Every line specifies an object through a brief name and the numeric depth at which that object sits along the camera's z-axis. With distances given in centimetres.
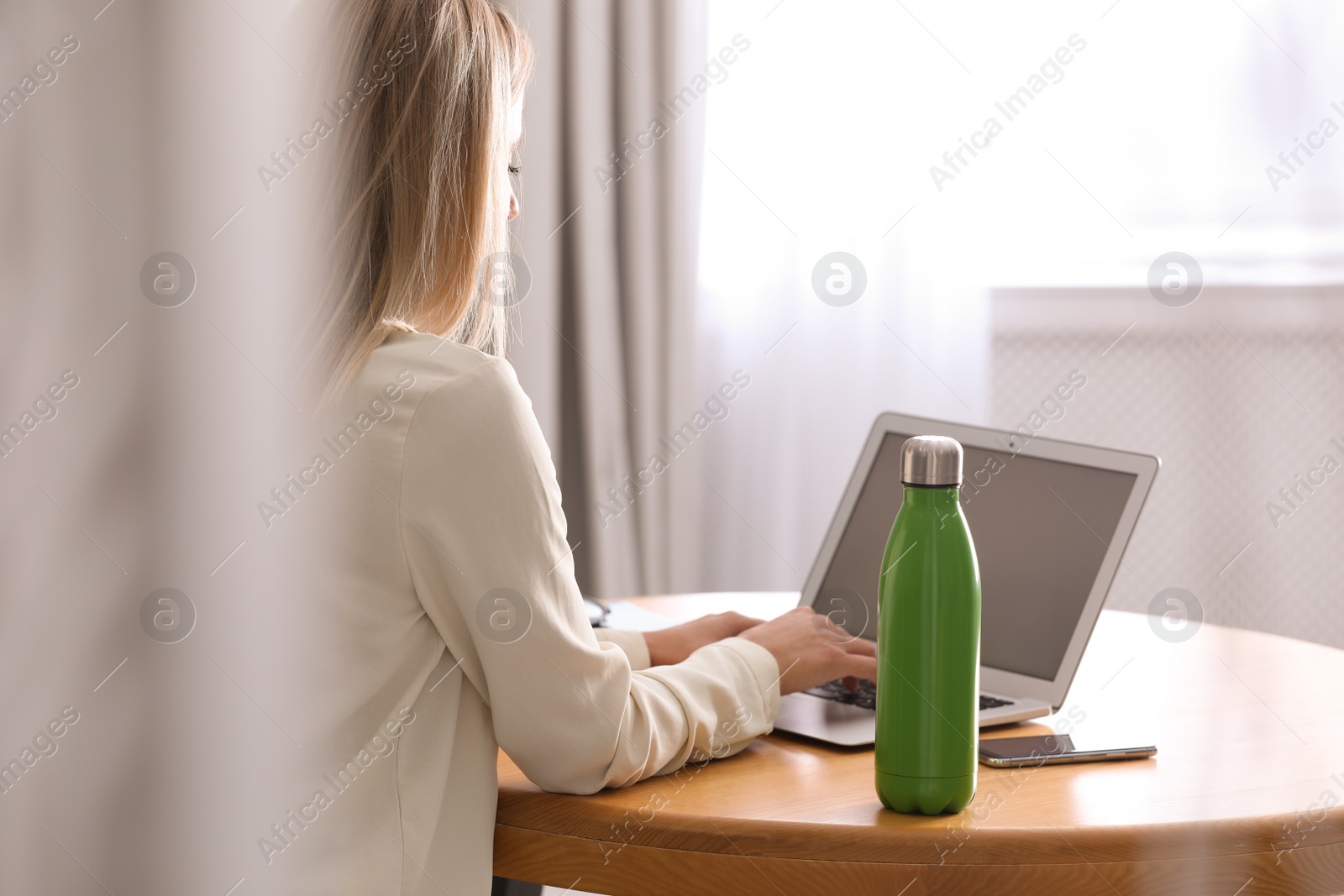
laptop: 296
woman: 269
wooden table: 262
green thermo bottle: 262
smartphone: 279
